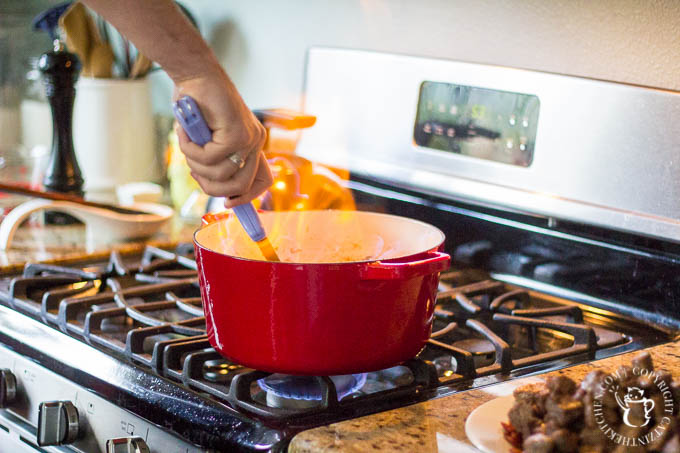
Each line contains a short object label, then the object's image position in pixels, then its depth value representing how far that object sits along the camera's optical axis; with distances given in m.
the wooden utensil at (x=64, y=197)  1.24
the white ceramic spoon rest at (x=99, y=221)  1.34
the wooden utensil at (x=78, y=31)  1.60
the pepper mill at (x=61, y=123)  1.44
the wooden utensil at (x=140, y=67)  1.65
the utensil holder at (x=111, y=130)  1.63
